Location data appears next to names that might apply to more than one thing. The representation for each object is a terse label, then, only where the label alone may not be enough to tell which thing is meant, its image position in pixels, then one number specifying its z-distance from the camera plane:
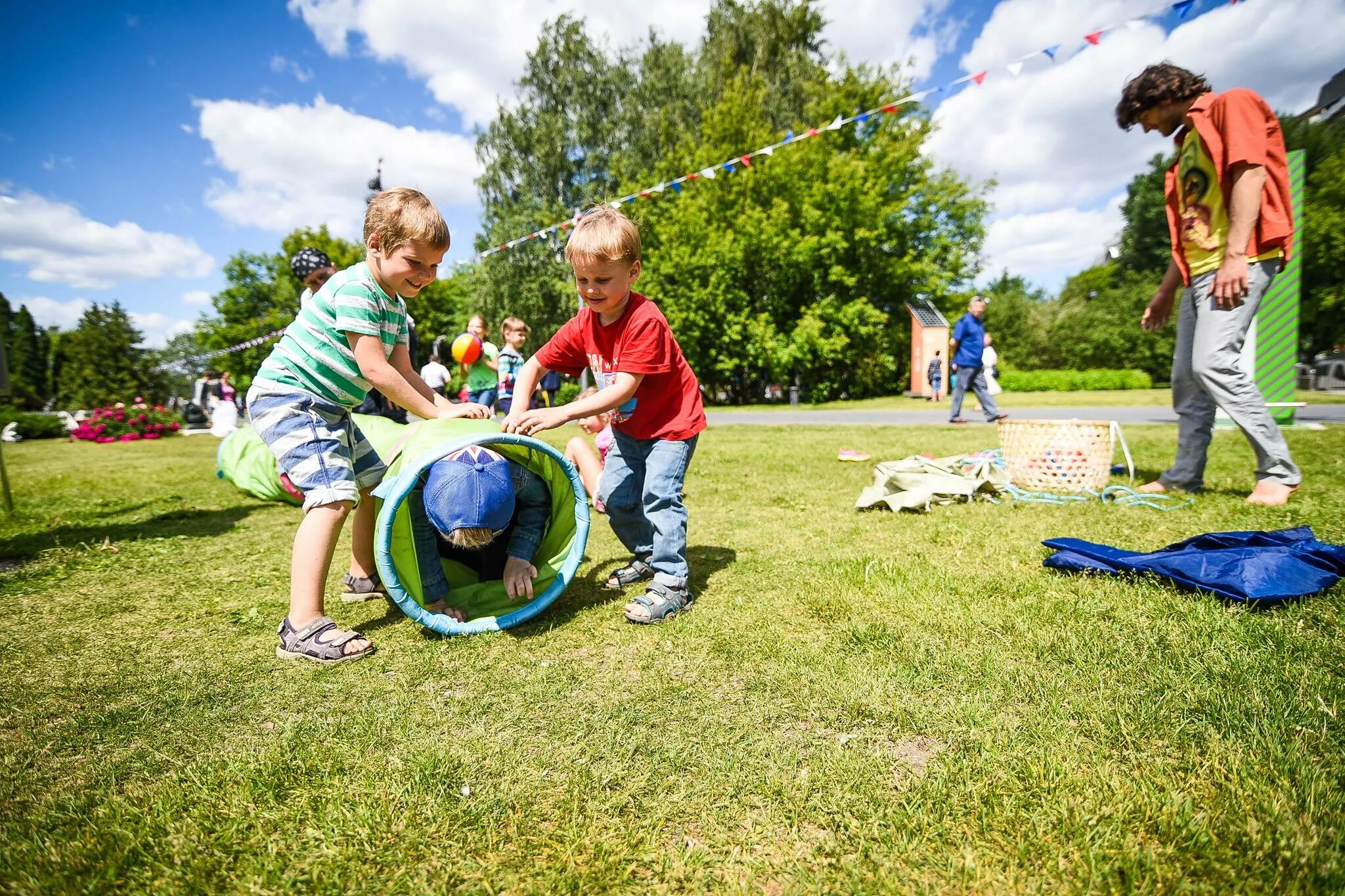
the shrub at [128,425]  18.00
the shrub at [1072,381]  31.36
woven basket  4.96
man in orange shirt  3.96
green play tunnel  2.48
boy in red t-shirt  2.82
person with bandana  5.32
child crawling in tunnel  2.54
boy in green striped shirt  2.62
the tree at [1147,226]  47.72
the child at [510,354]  8.62
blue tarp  2.55
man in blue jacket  11.34
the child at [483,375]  9.37
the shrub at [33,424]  21.14
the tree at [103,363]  42.97
